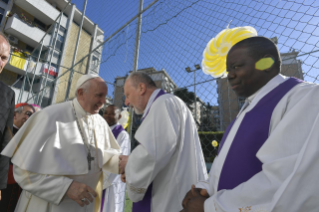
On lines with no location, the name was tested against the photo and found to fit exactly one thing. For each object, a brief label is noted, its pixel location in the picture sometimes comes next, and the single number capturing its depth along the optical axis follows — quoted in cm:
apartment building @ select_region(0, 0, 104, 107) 1643
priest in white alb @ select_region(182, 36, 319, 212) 70
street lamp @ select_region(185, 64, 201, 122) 290
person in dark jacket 163
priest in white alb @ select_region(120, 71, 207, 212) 144
